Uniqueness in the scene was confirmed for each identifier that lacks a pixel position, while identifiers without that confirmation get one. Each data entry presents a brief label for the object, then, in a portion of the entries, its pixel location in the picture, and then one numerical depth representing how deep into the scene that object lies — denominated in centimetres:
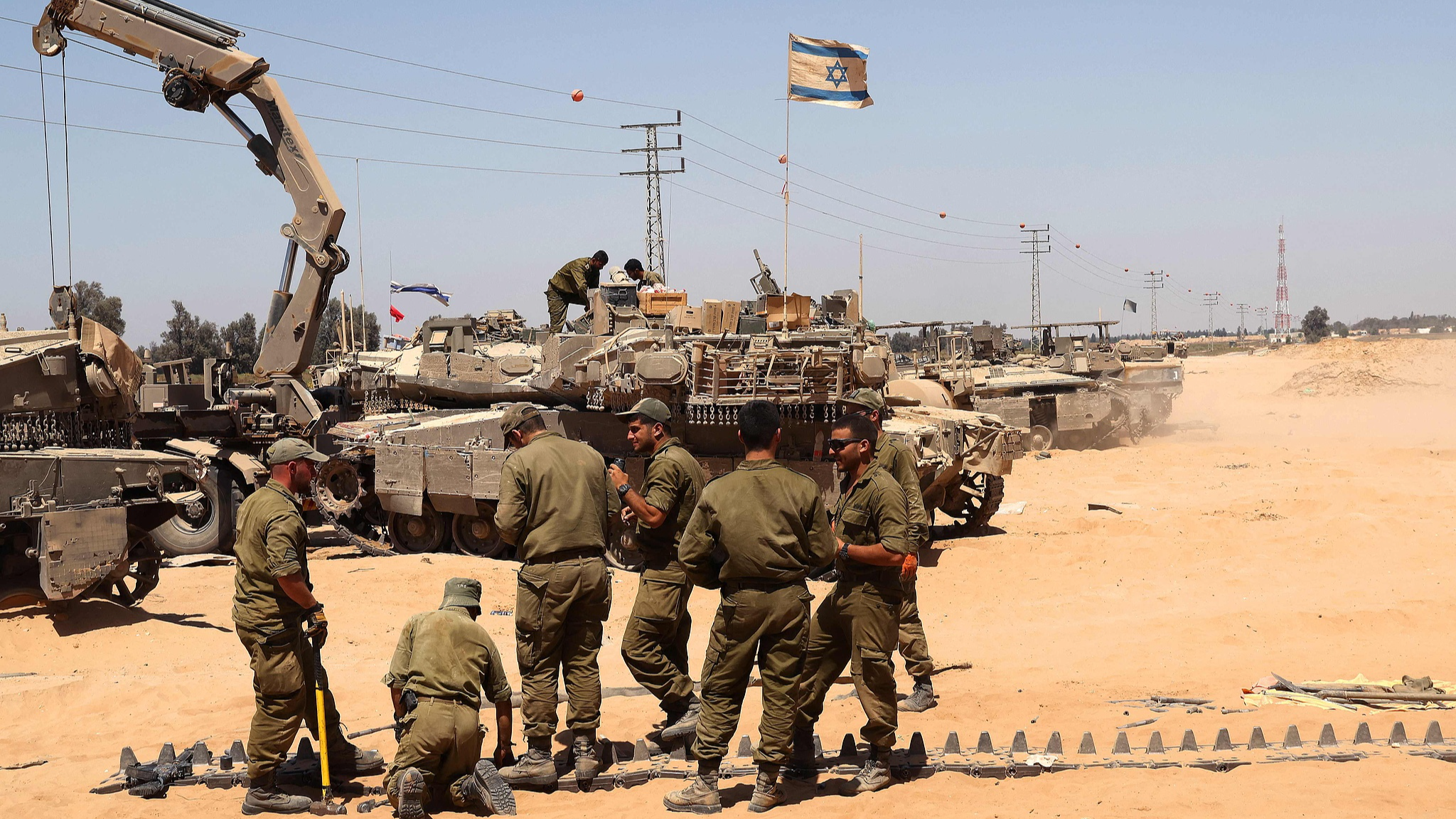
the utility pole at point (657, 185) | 3591
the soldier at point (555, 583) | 688
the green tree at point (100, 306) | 4944
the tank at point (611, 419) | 1440
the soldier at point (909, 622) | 825
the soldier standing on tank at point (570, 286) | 1738
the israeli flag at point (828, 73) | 2119
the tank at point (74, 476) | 1099
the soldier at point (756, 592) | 624
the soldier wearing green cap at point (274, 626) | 641
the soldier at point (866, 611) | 649
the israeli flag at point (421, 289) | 3506
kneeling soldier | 619
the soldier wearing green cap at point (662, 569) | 727
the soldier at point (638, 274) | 1783
